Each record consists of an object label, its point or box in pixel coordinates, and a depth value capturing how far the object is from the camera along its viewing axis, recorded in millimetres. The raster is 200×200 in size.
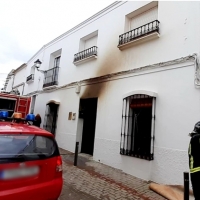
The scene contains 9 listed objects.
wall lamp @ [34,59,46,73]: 11826
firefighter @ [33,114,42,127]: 11109
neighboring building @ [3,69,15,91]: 21184
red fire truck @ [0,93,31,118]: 9775
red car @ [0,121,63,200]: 2709
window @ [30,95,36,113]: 13391
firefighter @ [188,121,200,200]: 3051
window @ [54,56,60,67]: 12121
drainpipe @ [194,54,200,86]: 4984
